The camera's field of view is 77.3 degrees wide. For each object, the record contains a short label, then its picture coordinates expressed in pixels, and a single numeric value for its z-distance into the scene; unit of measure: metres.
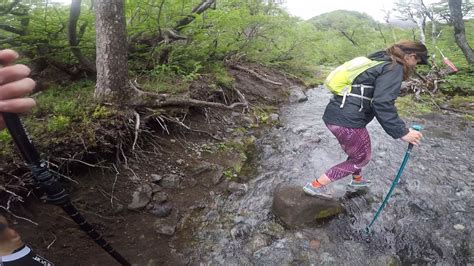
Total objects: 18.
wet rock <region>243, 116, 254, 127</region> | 7.02
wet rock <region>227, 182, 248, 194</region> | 4.66
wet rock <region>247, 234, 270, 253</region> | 3.62
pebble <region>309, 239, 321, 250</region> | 3.61
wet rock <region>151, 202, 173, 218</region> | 3.94
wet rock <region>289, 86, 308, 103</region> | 9.63
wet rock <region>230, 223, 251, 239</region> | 3.82
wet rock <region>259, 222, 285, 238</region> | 3.84
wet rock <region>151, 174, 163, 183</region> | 4.37
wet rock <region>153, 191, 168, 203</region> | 4.10
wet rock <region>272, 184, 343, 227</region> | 3.99
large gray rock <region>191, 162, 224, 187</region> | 4.73
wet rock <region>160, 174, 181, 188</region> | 4.40
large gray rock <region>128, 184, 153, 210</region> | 3.93
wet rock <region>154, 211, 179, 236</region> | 3.73
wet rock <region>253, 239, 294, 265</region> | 3.41
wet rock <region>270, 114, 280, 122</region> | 7.64
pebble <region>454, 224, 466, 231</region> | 3.81
